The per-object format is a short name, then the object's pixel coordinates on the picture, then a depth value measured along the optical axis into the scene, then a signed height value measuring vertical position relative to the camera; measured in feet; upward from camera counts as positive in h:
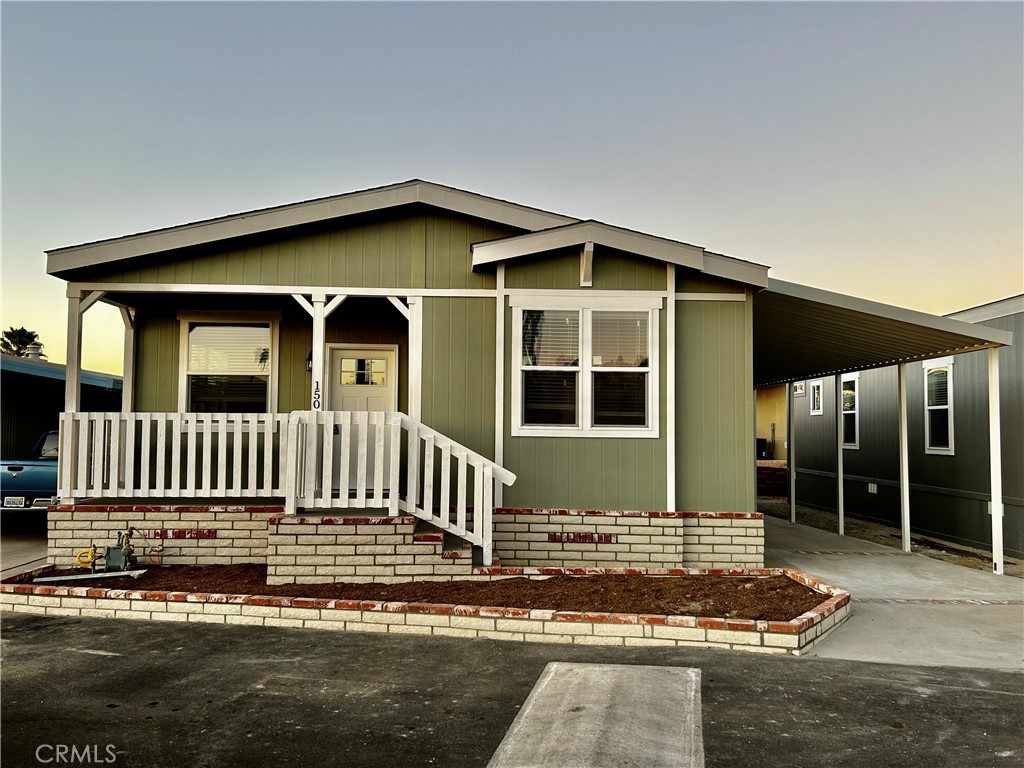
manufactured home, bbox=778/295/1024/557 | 32.04 -1.01
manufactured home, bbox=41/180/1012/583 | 23.79 +2.25
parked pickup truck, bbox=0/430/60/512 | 32.12 -2.95
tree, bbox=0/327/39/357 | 132.67 +16.29
